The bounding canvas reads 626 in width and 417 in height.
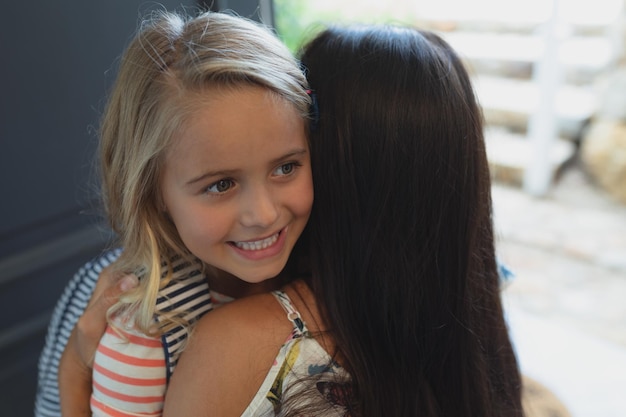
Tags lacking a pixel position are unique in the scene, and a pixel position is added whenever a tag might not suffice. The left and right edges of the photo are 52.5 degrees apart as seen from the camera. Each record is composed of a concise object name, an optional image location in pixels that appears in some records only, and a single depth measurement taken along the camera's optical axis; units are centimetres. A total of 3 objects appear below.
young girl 79
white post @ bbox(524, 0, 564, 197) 272
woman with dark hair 83
